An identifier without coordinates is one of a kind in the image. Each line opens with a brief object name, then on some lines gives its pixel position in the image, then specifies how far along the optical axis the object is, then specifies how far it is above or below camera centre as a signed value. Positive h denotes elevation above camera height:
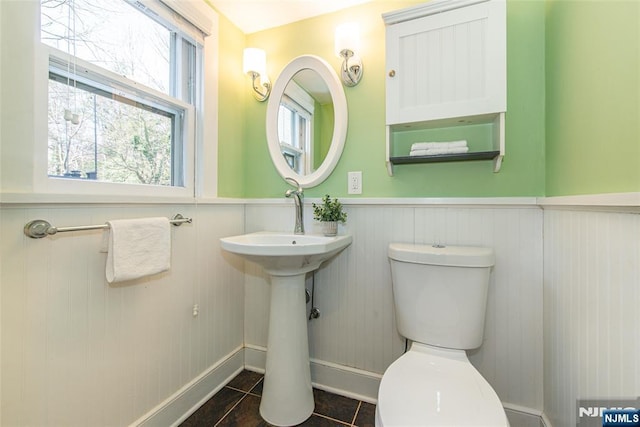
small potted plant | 1.38 -0.01
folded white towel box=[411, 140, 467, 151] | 1.19 +0.31
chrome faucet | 1.48 +0.04
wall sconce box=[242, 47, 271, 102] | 1.60 +0.85
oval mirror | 1.48 +0.54
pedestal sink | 1.26 -0.65
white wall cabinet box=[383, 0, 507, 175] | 1.14 +0.65
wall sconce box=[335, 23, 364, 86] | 1.35 +0.82
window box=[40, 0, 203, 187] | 0.91 +0.50
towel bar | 0.79 -0.05
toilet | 0.85 -0.44
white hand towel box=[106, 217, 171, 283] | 0.93 -0.13
